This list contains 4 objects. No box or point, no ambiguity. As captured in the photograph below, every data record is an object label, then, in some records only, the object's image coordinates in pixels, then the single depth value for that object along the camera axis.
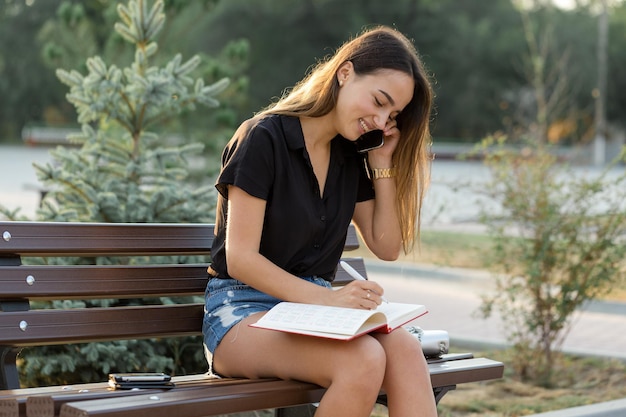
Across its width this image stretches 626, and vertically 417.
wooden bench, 5.32
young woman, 5.52
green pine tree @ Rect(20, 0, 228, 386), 8.33
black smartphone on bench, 5.34
